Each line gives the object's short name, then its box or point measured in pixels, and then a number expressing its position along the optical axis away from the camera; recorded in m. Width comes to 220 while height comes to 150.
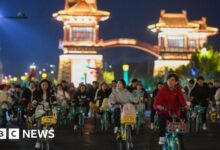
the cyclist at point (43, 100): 14.58
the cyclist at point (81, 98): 22.51
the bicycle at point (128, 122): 14.59
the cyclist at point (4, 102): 21.61
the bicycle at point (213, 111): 25.47
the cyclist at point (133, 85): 22.08
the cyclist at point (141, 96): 21.84
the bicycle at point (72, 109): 22.83
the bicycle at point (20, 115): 25.06
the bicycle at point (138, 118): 22.05
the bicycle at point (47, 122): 14.23
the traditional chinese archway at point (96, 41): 105.00
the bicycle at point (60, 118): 26.36
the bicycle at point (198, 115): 21.60
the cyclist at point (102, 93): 23.08
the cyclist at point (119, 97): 15.25
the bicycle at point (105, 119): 23.28
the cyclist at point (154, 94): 21.78
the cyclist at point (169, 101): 12.16
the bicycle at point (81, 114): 22.55
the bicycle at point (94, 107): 24.44
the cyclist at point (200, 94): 20.95
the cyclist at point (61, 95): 21.73
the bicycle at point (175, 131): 11.59
